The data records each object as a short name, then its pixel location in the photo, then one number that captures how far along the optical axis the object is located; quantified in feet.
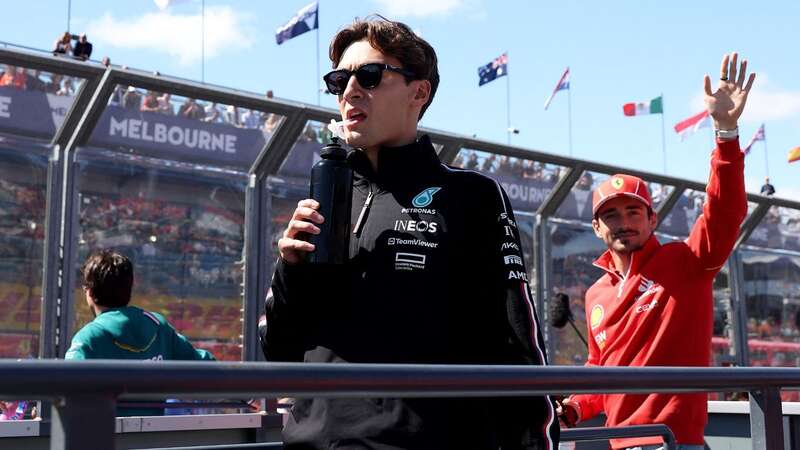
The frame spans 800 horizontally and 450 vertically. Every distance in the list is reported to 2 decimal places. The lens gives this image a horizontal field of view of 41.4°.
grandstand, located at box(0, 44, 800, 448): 25.72
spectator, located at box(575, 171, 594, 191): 36.88
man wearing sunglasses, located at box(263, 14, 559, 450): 6.53
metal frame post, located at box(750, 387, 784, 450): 8.75
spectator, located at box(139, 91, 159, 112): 27.36
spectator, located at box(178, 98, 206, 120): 28.14
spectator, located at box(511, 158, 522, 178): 35.29
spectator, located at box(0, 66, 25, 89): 25.26
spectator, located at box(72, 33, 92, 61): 36.94
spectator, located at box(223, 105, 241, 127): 28.81
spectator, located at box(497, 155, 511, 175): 35.19
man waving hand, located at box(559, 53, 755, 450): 12.14
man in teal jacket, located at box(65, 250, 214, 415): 15.74
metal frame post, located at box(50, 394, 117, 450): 4.30
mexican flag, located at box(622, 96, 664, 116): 62.08
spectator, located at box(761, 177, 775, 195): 55.62
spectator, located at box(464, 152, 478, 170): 33.86
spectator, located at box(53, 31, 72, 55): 37.42
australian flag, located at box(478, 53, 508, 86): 61.31
